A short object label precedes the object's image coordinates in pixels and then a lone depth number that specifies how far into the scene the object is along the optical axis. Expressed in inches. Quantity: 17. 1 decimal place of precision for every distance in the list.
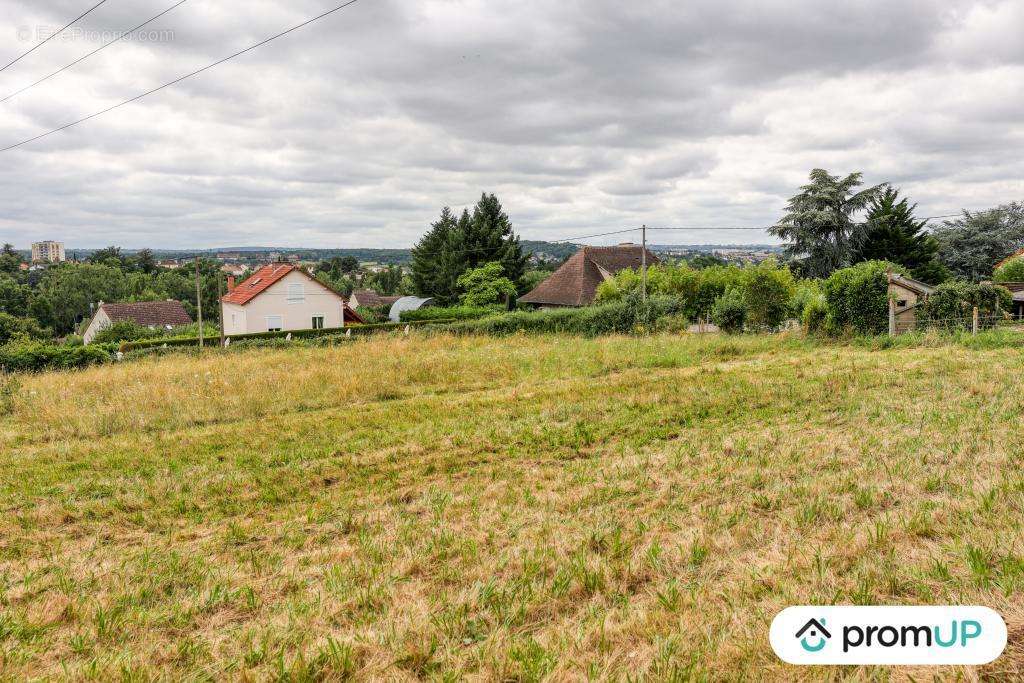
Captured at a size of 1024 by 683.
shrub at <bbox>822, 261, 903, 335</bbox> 769.6
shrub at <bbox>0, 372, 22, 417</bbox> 497.0
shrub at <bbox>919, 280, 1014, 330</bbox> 714.8
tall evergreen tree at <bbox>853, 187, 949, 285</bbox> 1753.2
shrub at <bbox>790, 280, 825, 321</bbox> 836.6
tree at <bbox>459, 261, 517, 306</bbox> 1926.7
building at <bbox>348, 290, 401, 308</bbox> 2994.6
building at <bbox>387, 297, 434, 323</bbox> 2213.3
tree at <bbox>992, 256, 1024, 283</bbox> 1499.8
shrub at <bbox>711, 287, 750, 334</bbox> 1048.2
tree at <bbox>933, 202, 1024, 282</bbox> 1891.0
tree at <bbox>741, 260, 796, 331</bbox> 1111.6
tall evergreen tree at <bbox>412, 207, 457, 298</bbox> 2277.3
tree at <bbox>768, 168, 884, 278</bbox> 1627.7
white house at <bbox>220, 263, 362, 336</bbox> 1734.7
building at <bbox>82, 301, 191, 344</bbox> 2425.0
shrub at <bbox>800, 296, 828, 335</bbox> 820.6
